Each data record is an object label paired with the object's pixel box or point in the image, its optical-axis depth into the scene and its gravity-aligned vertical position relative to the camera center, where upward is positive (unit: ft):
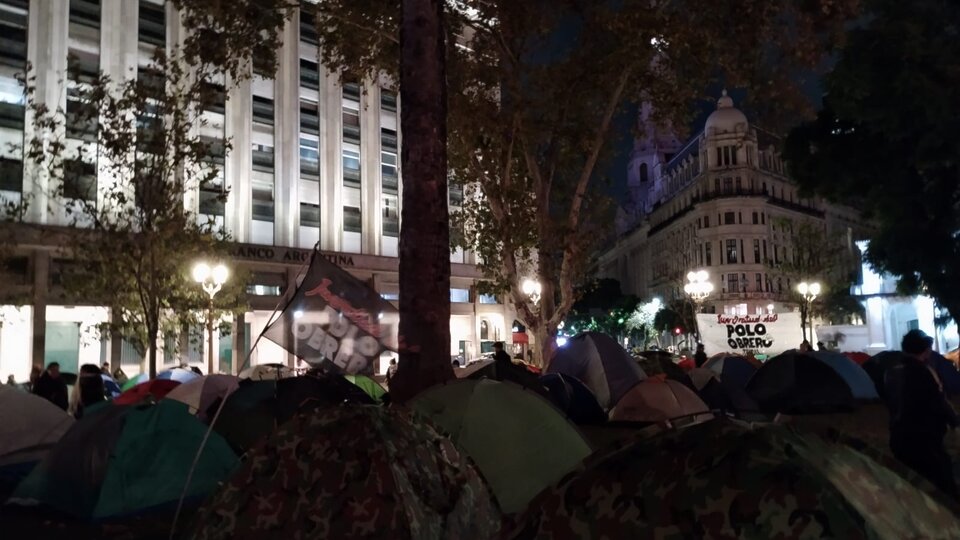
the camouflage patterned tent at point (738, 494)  9.14 -2.23
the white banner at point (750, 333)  77.15 -1.39
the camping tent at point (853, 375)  57.16 -4.44
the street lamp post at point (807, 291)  119.57 +4.29
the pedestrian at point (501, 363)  41.88 -2.22
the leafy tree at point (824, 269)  140.26 +10.24
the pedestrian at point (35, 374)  51.11 -2.93
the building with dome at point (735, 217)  229.45 +32.46
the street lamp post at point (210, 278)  72.74 +5.20
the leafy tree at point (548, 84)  48.03 +17.19
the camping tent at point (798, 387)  55.11 -5.06
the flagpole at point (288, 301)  21.81 +0.83
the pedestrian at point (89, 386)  39.45 -2.87
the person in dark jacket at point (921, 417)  19.43 -2.63
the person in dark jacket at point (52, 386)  44.78 -3.21
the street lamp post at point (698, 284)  99.45 +4.73
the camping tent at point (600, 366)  51.93 -3.10
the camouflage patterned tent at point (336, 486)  15.34 -3.30
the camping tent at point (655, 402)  44.55 -4.87
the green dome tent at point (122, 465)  26.27 -4.78
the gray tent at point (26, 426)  31.09 -3.90
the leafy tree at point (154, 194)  41.70 +11.64
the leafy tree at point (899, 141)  58.54 +15.63
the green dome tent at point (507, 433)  23.31 -3.48
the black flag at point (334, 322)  23.08 +0.17
